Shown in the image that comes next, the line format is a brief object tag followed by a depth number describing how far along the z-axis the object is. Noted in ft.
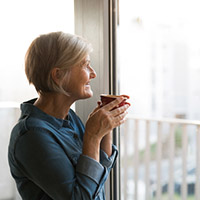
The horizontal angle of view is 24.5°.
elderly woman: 4.43
